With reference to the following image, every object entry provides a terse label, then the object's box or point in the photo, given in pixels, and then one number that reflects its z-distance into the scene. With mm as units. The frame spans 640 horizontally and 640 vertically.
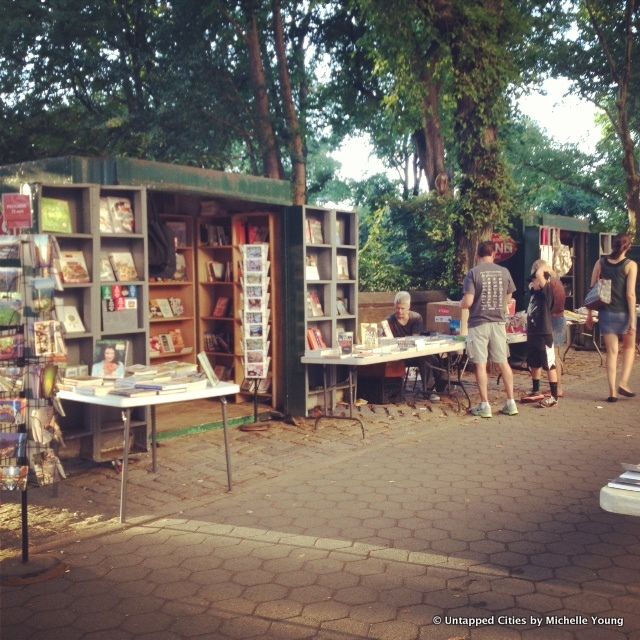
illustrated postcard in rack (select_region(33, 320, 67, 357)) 4750
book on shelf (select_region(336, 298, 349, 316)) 9449
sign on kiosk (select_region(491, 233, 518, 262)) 13461
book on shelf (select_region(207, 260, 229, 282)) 9883
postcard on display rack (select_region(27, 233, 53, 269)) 4832
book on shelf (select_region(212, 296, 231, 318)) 9906
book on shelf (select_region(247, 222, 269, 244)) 9195
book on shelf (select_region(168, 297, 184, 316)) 9844
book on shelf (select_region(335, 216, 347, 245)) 9411
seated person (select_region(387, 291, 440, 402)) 9906
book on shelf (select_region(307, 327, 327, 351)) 8906
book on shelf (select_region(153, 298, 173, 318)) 9609
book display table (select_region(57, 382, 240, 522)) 5242
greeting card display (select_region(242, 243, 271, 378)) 8531
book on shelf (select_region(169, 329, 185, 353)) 9836
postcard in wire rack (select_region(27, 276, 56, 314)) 4785
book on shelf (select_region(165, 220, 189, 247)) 9586
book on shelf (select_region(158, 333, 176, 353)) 9609
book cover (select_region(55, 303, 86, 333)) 6387
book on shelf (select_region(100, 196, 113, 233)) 6660
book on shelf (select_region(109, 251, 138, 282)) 6812
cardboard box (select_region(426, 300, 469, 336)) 11016
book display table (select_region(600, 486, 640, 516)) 2672
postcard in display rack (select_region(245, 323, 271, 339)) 8586
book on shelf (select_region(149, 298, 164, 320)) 9441
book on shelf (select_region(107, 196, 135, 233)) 6750
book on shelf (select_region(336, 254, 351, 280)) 9405
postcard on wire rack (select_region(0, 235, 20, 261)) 4797
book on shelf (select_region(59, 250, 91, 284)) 6371
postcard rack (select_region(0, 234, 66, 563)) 4688
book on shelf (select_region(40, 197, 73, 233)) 6146
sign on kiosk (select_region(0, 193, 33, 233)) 4820
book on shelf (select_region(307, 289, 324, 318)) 9008
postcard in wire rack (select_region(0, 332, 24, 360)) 4703
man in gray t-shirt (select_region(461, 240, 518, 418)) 8664
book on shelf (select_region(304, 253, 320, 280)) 8906
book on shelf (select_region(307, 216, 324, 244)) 8922
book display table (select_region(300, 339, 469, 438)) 8328
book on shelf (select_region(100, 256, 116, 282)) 6688
